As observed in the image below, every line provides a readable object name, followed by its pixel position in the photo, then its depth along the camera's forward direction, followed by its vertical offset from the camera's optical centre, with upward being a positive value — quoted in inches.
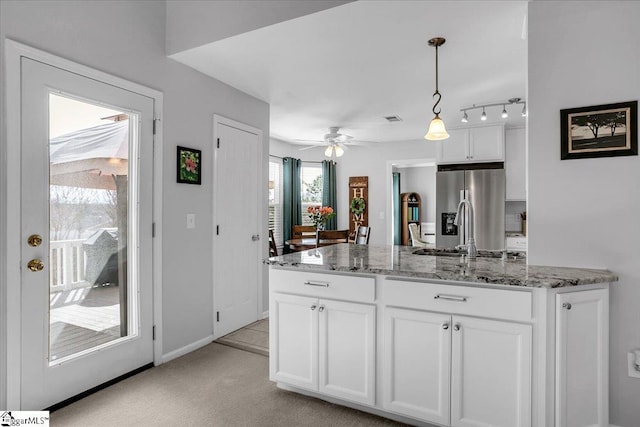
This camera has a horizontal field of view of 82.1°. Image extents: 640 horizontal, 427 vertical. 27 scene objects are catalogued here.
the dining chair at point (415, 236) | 241.4 -16.1
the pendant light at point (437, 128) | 102.4 +23.8
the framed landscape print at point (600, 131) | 74.5 +17.1
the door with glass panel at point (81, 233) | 81.7 -5.5
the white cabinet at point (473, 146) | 199.2 +37.0
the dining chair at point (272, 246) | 208.8 -19.5
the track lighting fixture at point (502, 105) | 156.6 +47.7
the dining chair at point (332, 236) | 205.5 -13.6
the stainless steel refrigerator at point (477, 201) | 189.2 +6.0
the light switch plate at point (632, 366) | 73.5 -30.7
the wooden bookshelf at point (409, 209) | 318.3 +2.6
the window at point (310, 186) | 268.5 +18.7
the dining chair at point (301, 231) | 251.1 -13.7
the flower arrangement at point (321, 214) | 239.6 -1.5
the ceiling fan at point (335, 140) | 208.1 +41.1
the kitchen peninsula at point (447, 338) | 67.4 -25.8
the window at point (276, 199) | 248.6 +8.6
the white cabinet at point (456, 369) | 68.3 -31.1
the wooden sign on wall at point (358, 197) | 258.5 +10.5
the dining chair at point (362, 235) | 202.7 -13.0
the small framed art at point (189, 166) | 118.7 +15.2
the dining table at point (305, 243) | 208.1 -18.2
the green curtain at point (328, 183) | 264.8 +20.8
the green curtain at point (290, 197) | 250.8 +10.2
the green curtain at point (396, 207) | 307.4 +4.3
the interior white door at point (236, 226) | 136.3 -5.7
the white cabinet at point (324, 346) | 81.9 -31.6
